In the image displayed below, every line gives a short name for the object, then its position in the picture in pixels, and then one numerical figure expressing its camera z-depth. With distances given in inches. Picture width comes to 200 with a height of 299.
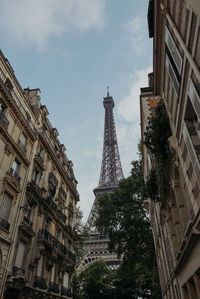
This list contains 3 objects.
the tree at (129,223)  901.8
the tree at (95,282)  1679.4
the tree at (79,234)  1284.4
